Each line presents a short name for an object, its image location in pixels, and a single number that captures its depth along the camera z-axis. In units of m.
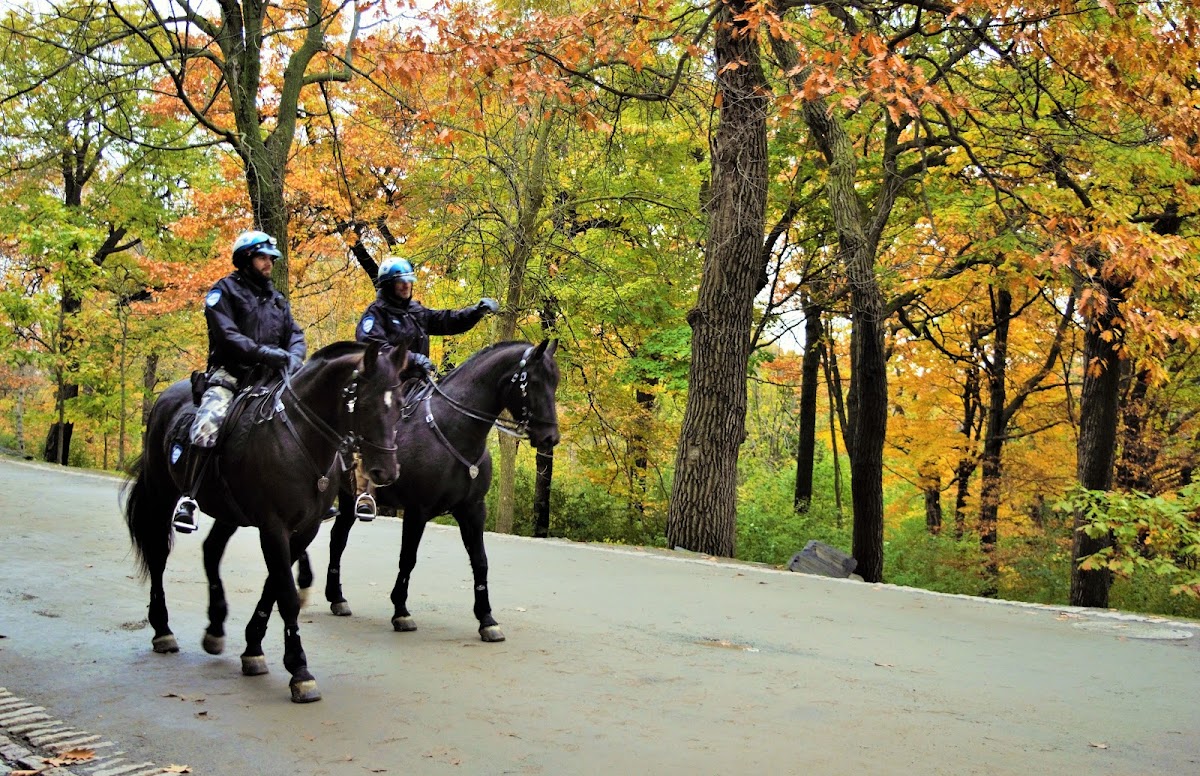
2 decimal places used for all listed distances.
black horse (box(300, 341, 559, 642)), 8.49
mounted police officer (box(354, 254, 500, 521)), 9.14
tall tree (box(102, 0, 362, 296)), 14.41
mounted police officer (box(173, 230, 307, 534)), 7.05
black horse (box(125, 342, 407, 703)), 6.68
